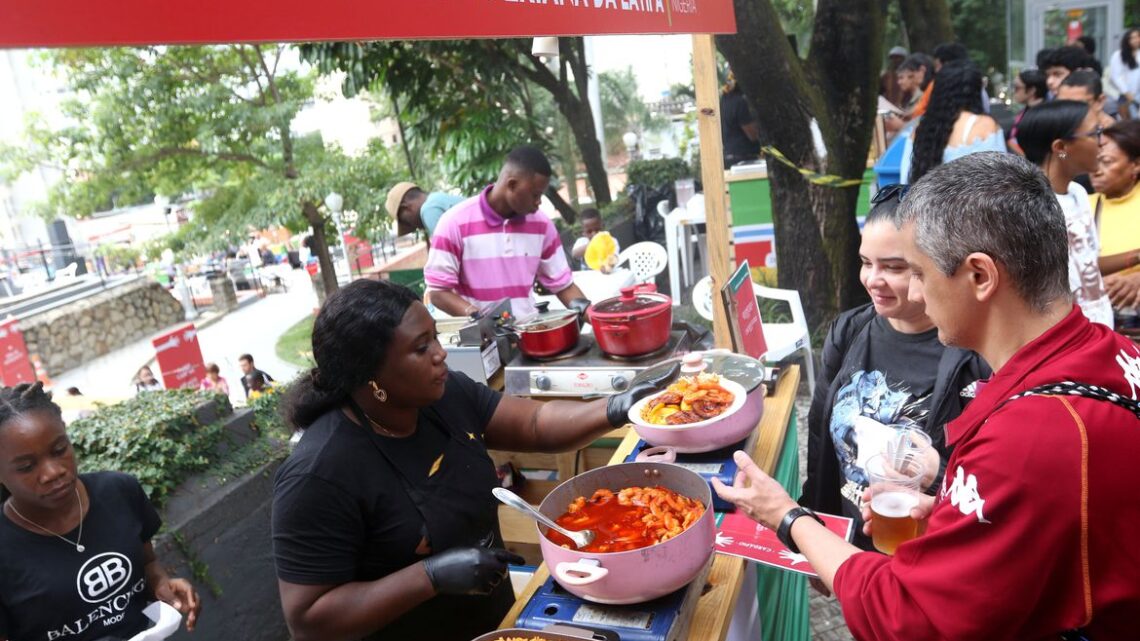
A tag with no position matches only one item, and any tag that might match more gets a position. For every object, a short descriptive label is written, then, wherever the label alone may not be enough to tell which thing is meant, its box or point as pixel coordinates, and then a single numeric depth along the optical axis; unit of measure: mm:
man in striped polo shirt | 4215
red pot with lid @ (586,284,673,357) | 3025
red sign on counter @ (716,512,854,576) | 1854
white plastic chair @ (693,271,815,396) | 4859
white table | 8961
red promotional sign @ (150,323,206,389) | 10240
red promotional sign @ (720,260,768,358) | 3014
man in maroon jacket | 1143
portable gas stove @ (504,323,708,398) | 3096
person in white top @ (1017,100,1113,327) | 3148
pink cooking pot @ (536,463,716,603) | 1576
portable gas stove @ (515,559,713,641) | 1591
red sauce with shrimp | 1754
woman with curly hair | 4312
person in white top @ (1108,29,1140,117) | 8799
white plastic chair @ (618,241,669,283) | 8516
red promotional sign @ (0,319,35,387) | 12352
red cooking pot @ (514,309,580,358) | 3240
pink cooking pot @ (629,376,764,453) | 2217
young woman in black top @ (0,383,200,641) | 2355
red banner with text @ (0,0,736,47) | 830
